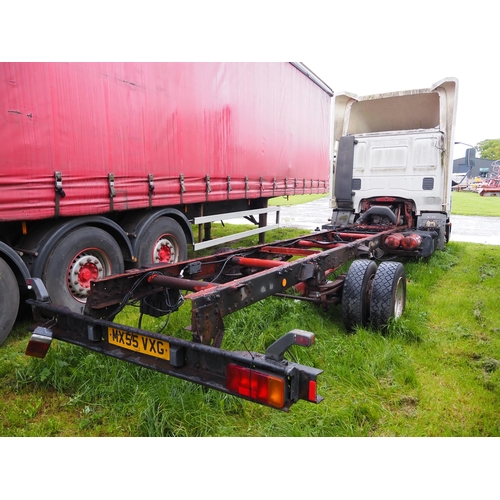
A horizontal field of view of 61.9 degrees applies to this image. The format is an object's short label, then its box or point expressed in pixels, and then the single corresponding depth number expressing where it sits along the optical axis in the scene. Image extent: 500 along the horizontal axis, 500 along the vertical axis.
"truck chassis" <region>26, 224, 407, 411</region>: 2.11
